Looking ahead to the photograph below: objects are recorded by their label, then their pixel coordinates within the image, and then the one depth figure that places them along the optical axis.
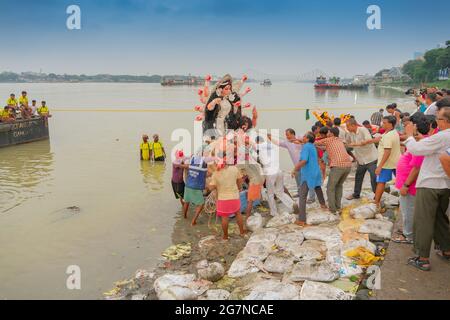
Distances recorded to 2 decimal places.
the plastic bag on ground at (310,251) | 5.14
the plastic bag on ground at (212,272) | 4.95
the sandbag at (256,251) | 5.33
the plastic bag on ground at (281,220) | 6.53
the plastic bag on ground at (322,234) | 5.62
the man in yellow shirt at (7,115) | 15.26
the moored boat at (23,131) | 15.28
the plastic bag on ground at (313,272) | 4.34
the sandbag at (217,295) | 4.41
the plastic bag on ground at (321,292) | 3.93
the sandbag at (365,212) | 6.18
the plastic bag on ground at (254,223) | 6.65
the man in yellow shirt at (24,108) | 16.42
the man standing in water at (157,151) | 12.62
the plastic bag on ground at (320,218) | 6.35
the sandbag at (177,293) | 4.33
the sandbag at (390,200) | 6.93
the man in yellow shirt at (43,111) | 17.56
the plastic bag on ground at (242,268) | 5.04
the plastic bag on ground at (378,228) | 5.51
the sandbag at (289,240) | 5.54
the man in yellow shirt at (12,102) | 16.36
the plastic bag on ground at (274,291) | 4.05
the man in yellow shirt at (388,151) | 6.07
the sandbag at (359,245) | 4.96
